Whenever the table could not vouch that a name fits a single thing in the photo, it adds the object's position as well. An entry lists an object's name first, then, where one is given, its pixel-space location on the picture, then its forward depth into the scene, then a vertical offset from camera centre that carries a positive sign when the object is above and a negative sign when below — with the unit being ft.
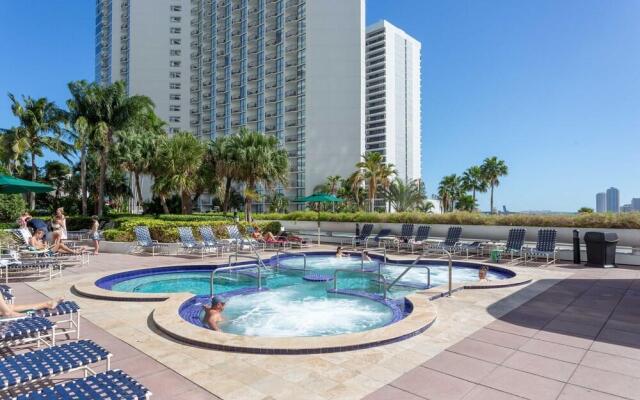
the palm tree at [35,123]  101.55 +21.95
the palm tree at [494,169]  199.62 +19.28
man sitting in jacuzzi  23.09 -6.41
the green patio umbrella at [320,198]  66.69 +1.48
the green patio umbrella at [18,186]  37.82 +2.01
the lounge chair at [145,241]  50.42 -4.47
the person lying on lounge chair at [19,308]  15.90 -4.40
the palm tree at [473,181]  218.22 +14.95
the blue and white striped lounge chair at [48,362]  9.98 -4.36
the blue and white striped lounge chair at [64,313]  16.49 -4.52
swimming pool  25.34 -7.24
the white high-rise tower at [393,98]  330.34 +96.21
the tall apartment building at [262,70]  239.71 +87.36
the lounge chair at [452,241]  50.85 -4.58
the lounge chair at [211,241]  50.03 -4.49
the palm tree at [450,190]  237.66 +10.31
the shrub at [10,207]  74.18 -0.21
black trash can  40.63 -4.26
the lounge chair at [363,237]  62.39 -4.75
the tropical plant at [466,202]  229.45 +2.96
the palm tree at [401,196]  144.25 +4.01
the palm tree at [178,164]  84.12 +9.08
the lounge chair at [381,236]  60.35 -4.56
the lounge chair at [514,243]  45.64 -4.29
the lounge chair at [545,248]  43.62 -4.66
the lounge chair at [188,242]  49.67 -4.57
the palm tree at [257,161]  78.95 +9.28
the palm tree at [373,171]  147.74 +13.70
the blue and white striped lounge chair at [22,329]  13.47 -4.36
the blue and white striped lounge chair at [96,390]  9.12 -4.40
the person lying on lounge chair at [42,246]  38.45 -3.91
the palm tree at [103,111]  89.61 +22.21
